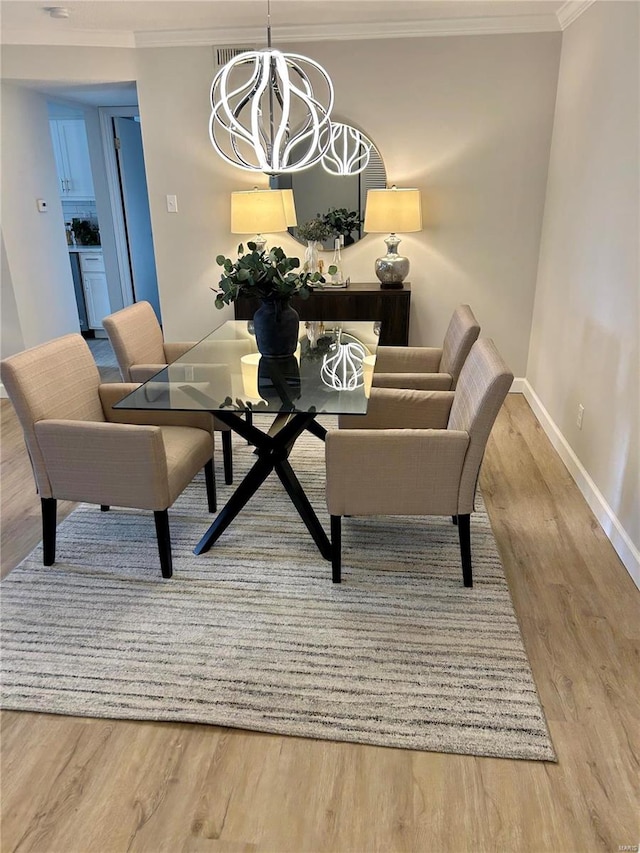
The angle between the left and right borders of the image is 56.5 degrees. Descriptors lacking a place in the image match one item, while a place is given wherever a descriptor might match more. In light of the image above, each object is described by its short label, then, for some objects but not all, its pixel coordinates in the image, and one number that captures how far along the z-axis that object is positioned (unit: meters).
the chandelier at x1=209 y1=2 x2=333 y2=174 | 2.16
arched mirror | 4.04
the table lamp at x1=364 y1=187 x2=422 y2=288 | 3.76
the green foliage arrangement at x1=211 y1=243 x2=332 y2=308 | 2.36
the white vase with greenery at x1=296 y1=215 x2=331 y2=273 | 3.92
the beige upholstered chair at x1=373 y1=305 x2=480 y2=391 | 2.71
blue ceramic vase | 2.54
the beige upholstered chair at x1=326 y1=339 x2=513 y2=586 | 2.05
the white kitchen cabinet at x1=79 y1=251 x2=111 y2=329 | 5.88
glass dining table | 2.18
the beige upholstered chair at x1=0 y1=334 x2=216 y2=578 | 2.13
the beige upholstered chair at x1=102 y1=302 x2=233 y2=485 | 2.83
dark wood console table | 3.92
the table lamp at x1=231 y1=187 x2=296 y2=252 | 3.79
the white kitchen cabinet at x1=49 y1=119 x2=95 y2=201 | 5.71
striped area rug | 1.71
